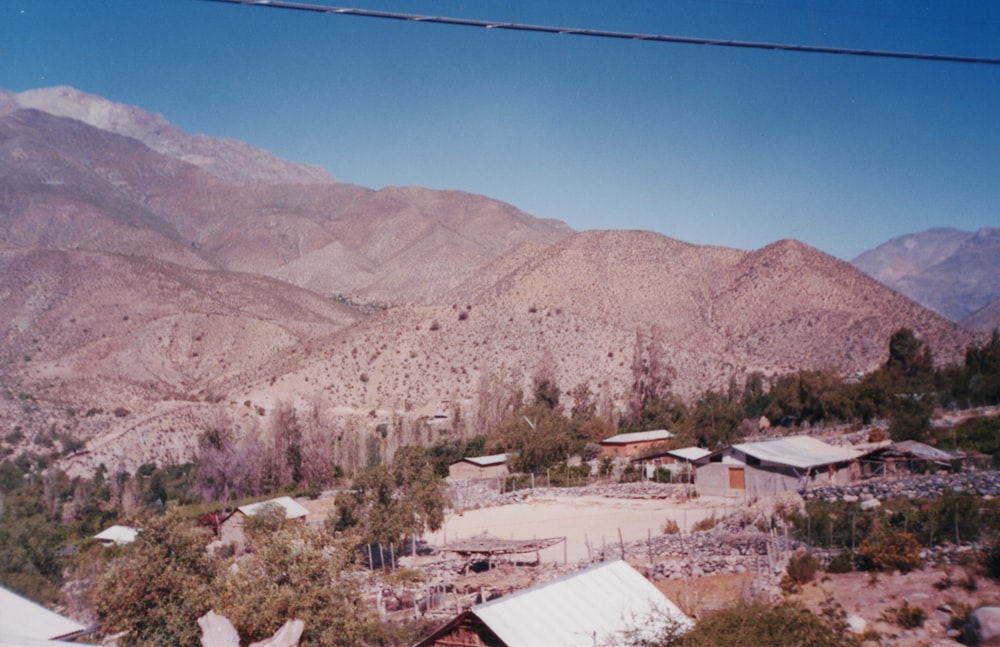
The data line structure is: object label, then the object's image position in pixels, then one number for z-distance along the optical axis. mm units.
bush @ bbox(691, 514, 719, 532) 29297
